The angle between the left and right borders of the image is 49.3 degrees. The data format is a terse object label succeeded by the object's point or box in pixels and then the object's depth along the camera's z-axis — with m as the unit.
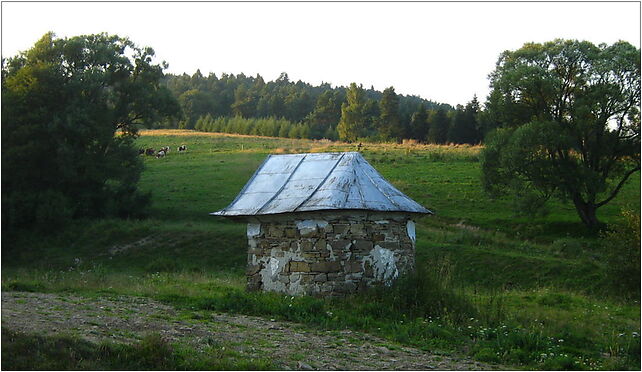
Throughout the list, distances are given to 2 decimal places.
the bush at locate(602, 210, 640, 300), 18.48
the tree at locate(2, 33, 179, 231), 29.22
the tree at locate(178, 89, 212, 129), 96.00
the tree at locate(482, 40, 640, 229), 28.41
